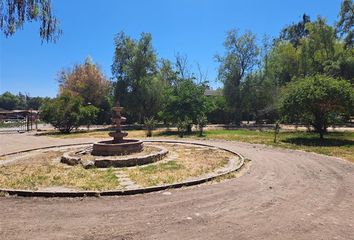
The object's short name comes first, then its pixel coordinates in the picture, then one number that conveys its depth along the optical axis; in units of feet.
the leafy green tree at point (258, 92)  125.18
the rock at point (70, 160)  40.27
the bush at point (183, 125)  83.15
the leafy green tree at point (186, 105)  88.69
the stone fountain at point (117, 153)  38.78
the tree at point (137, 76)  129.08
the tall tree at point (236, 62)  125.18
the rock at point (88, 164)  38.02
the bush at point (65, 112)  99.45
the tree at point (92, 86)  165.48
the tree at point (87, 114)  103.91
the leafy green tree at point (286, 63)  142.51
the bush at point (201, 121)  80.69
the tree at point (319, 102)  60.49
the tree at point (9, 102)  335.47
